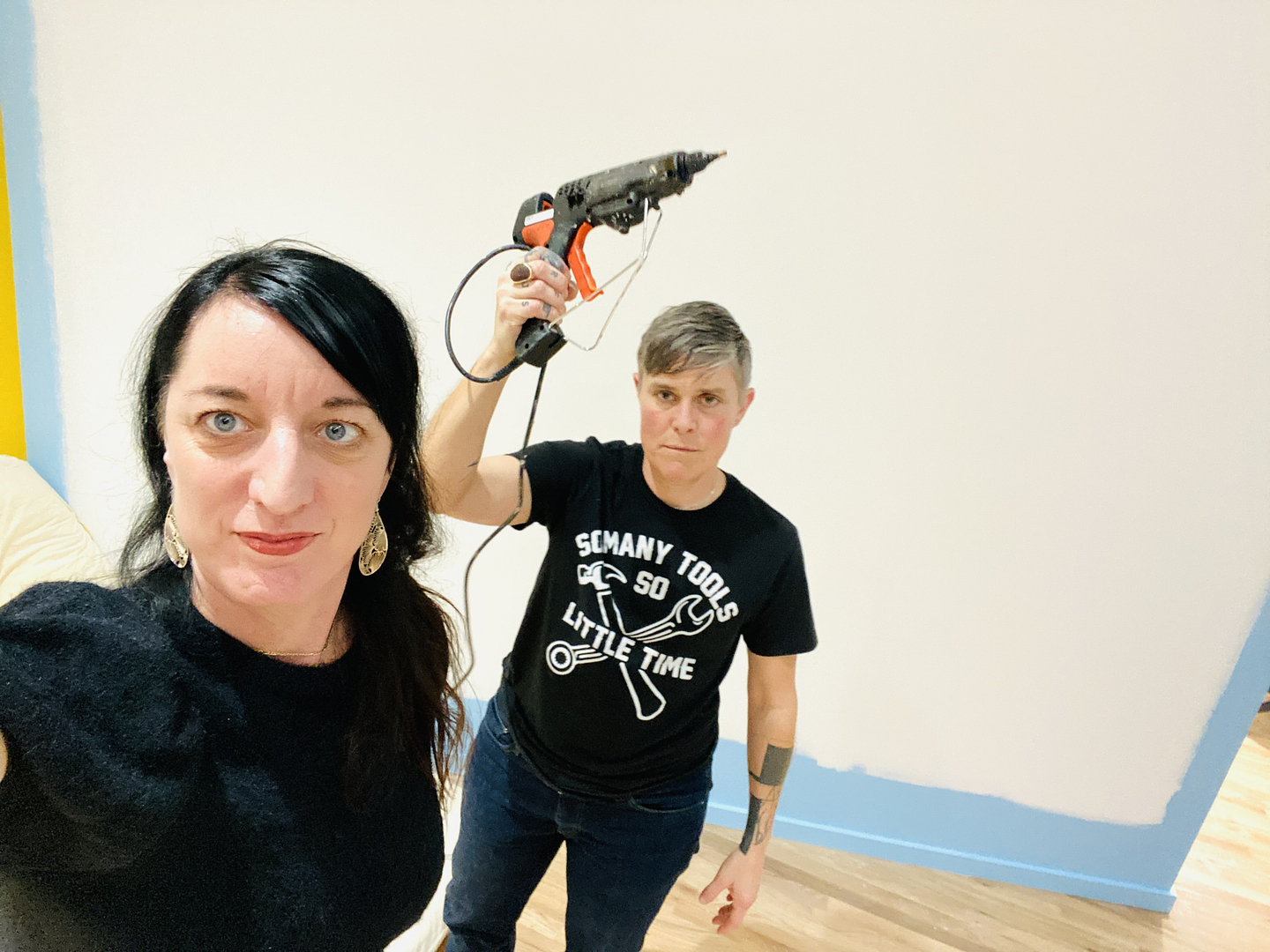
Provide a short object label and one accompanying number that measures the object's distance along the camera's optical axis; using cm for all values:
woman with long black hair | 54
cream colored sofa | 201
